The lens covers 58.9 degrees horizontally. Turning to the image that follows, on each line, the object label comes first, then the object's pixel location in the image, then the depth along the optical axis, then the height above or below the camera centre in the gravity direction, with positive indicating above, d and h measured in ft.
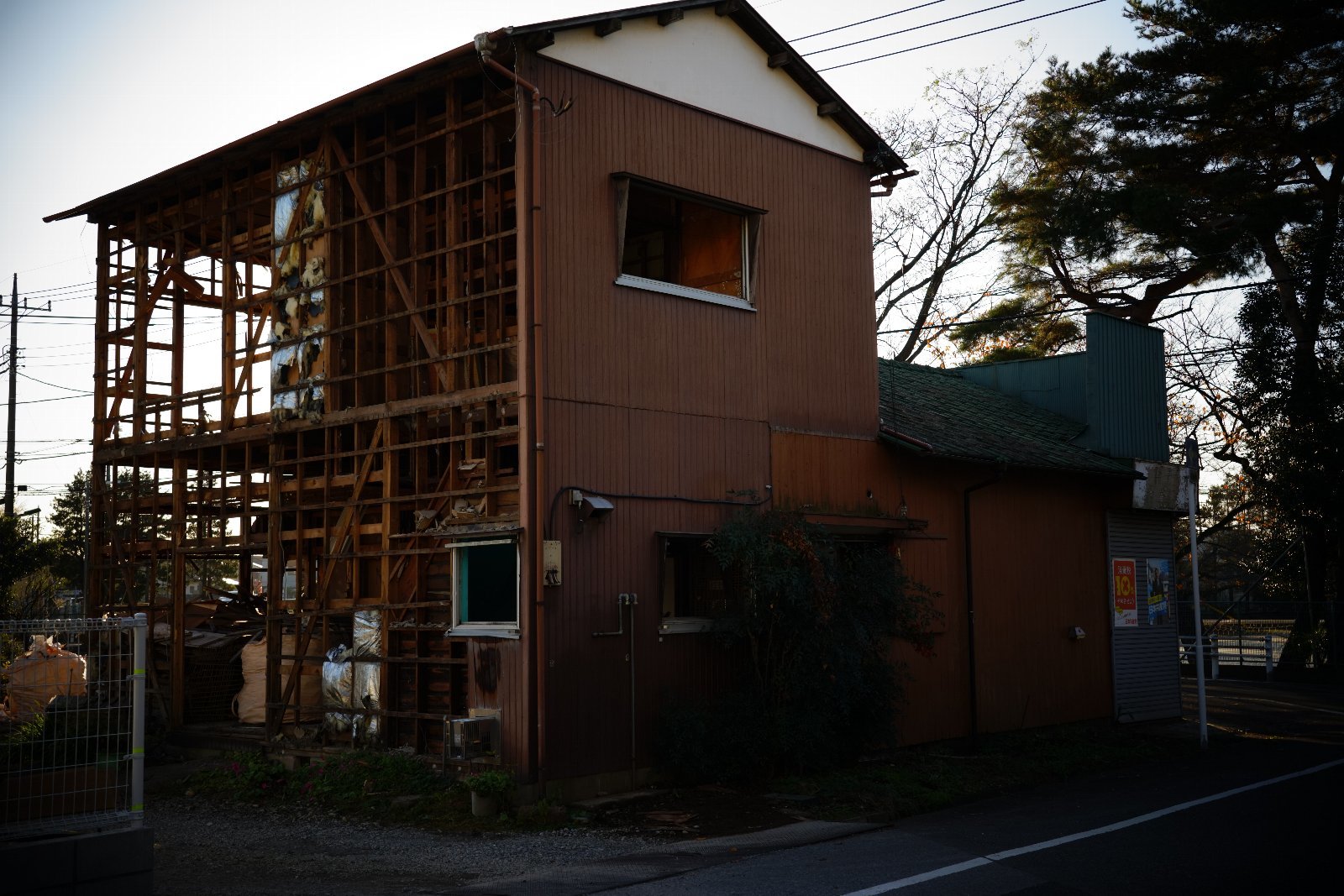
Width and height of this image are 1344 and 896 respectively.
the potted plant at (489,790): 36.45 -6.82
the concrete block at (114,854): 25.52 -6.13
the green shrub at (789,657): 41.01 -3.35
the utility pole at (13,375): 116.26 +20.46
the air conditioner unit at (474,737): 37.91 -5.43
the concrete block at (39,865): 24.29 -6.03
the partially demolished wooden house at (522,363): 39.78 +7.78
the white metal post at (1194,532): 51.90 +1.10
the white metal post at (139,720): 26.66 -3.39
